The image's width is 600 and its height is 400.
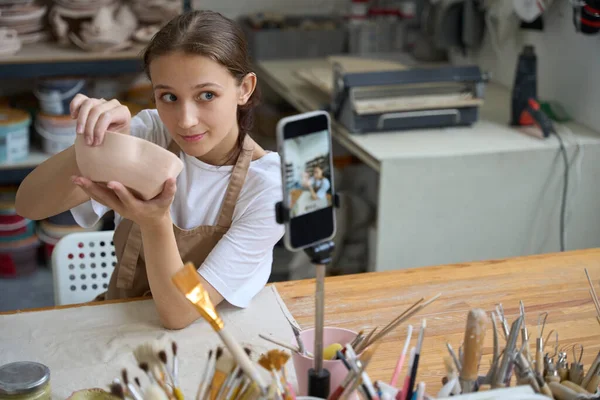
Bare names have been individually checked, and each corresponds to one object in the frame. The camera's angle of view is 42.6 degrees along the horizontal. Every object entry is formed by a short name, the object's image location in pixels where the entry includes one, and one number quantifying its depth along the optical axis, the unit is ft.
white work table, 7.07
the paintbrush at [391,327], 2.92
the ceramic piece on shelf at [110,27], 8.74
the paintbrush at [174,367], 2.69
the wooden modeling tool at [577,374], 3.06
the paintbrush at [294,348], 3.01
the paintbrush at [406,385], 2.75
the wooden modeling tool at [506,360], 2.90
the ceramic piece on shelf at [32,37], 8.93
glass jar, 3.01
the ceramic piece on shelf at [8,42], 8.46
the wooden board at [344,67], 8.52
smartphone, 2.60
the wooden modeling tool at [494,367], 2.94
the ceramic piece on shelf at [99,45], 8.78
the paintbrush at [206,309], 2.47
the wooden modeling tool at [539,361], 2.98
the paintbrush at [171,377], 2.60
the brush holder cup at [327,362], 2.87
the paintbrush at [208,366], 2.69
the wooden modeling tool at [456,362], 2.90
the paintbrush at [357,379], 2.56
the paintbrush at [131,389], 2.57
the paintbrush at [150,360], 2.59
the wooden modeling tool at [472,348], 2.75
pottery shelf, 8.62
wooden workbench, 4.00
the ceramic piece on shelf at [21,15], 8.67
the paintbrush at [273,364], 2.58
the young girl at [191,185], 3.85
